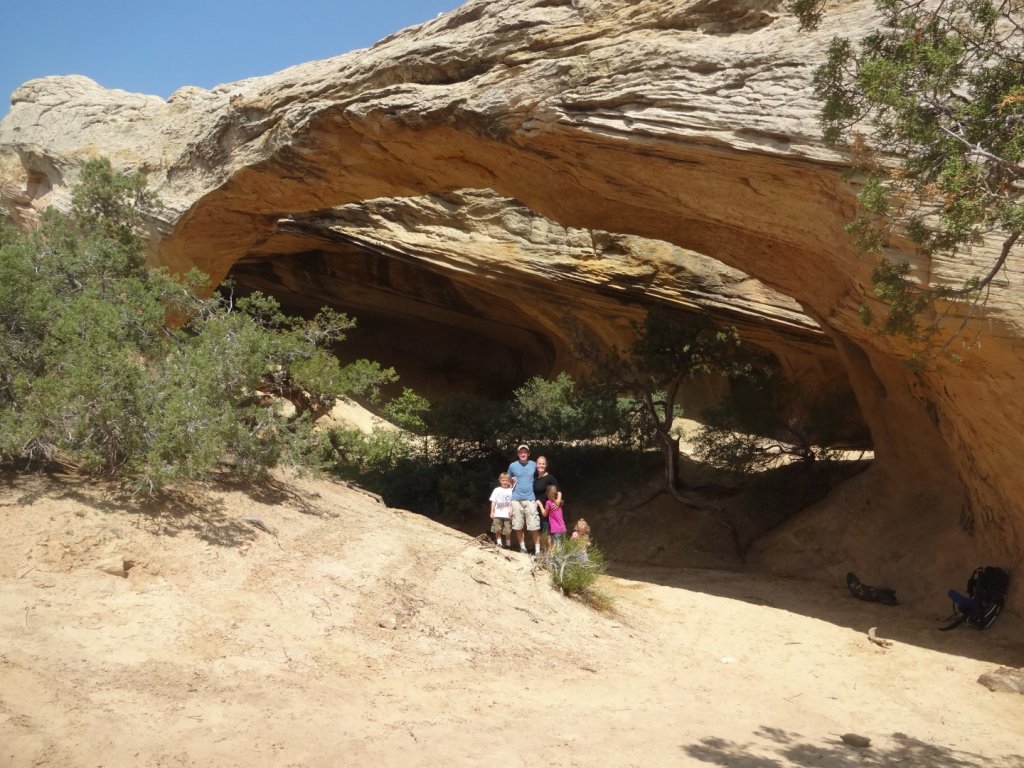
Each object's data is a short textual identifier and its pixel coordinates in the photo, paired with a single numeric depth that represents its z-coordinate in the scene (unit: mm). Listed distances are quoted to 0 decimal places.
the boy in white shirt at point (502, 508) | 9703
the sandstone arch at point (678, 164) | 8742
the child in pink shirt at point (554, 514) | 9617
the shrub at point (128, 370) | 7254
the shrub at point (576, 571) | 8477
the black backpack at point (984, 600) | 9016
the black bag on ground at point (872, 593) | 10430
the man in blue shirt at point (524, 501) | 9664
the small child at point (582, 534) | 8898
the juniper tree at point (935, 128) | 5922
